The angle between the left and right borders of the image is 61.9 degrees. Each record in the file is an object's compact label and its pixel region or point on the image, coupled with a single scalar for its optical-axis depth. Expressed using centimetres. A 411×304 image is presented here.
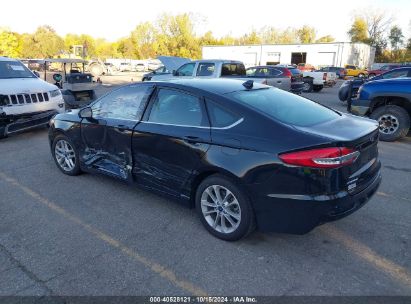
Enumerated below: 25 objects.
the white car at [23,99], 740
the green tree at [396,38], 6775
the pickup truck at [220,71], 1184
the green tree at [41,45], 7438
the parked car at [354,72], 3988
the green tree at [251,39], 8312
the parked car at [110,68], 4424
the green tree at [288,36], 8600
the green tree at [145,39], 7044
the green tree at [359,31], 7050
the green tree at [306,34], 8431
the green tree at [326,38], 8699
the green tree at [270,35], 8631
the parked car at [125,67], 5234
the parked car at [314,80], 2053
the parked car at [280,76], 1356
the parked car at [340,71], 3804
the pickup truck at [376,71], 3189
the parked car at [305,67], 3746
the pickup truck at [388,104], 742
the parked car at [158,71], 1987
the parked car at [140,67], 5134
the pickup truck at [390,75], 1134
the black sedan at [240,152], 287
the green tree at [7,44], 4994
